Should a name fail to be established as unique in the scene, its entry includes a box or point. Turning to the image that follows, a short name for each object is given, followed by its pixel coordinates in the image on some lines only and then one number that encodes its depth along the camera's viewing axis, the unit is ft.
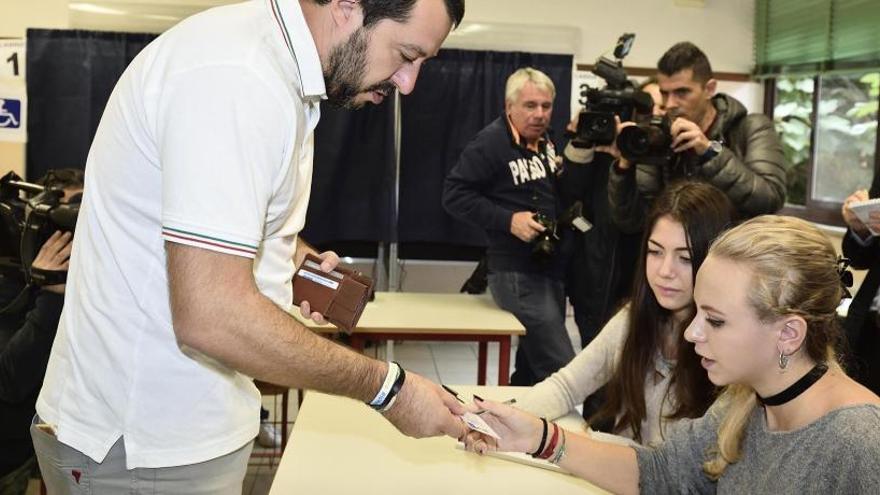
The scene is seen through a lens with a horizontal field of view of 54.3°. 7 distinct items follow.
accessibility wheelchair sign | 18.74
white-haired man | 12.38
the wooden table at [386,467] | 5.93
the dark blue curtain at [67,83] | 19.11
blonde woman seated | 4.45
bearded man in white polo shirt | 3.73
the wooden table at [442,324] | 11.80
